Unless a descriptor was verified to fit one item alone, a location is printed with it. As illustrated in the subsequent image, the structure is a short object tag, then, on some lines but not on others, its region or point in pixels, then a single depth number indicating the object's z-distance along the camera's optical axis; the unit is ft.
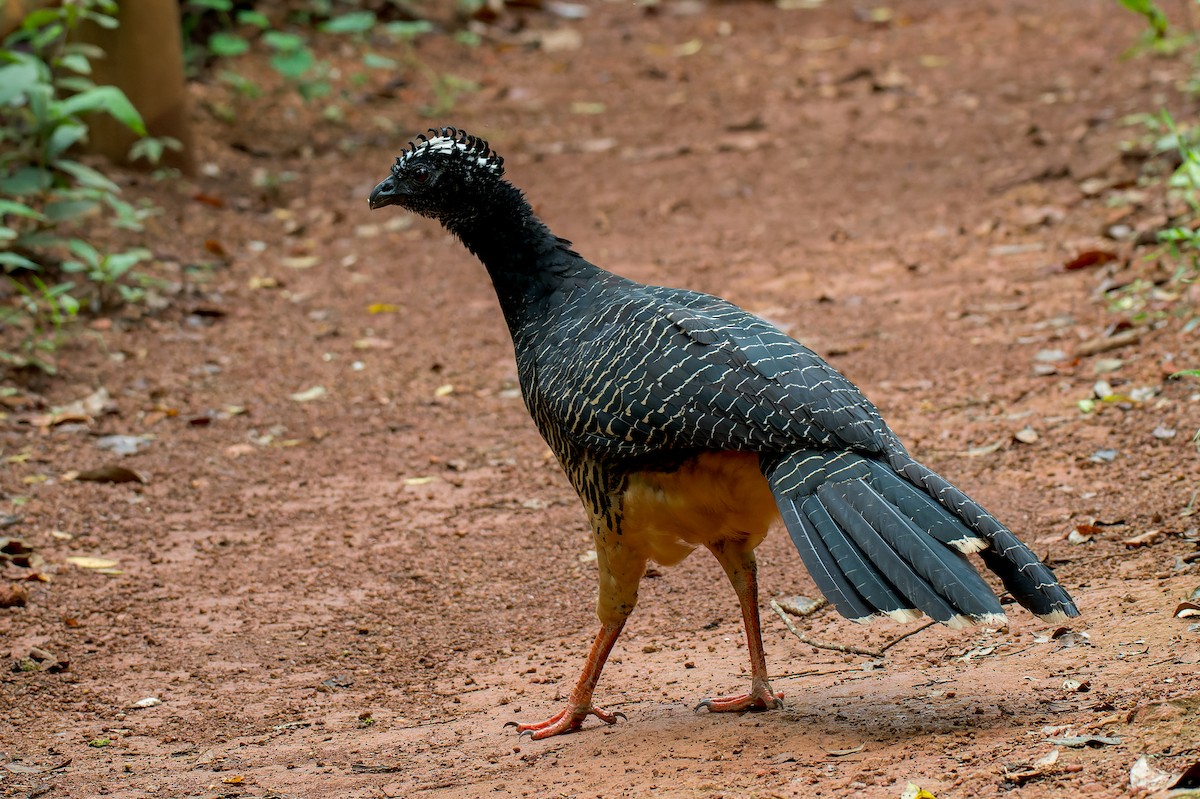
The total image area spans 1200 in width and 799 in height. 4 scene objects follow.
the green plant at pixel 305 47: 79.36
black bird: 23.02
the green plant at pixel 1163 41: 76.63
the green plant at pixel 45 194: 51.60
